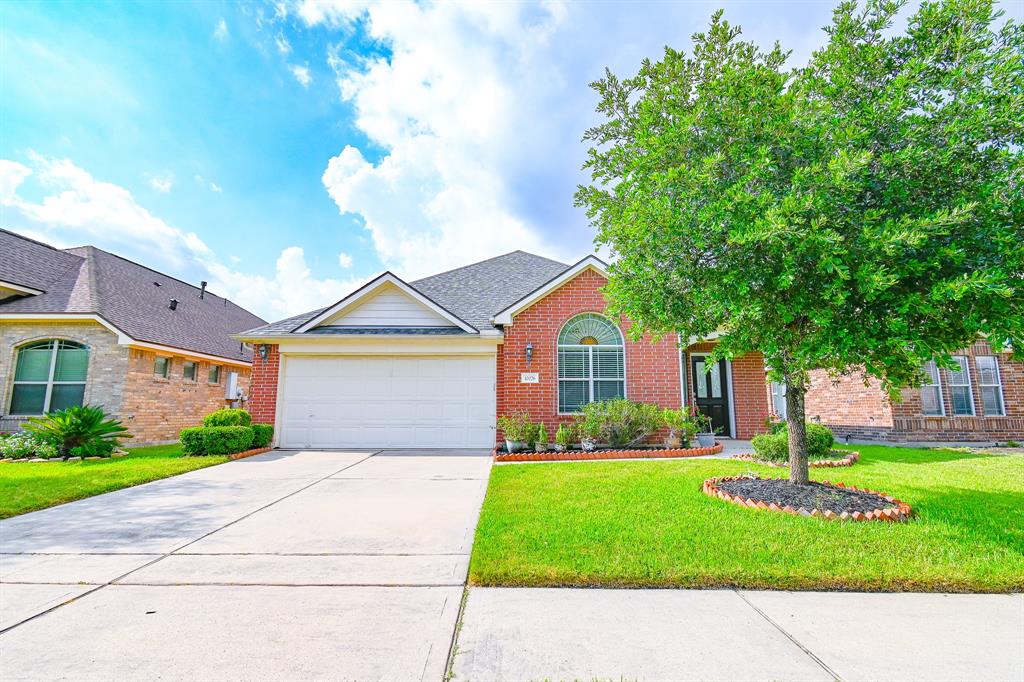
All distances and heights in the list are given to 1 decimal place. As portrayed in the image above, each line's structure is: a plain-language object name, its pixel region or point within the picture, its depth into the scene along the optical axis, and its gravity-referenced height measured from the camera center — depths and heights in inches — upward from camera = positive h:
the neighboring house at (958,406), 511.2 -6.1
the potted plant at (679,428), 404.8 -25.4
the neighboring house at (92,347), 474.0 +58.6
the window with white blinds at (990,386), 529.3 +18.0
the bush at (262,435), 417.2 -34.2
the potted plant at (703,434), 424.8 -32.4
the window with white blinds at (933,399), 524.4 +2.2
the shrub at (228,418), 421.7 -18.0
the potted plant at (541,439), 399.9 -35.3
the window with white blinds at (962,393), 527.2 +9.4
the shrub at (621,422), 395.9 -19.6
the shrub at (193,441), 379.9 -35.8
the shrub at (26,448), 382.9 -43.3
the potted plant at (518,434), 397.4 -30.5
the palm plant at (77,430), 377.7 -26.9
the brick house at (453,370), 438.0 +29.5
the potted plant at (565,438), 394.0 -34.3
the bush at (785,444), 331.2 -34.1
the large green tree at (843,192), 160.1 +82.8
